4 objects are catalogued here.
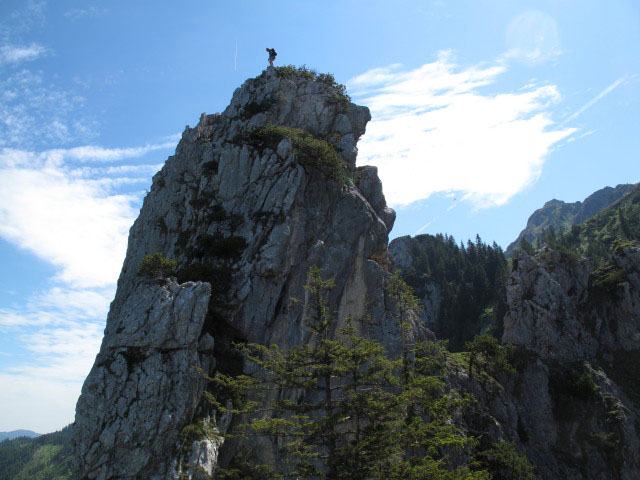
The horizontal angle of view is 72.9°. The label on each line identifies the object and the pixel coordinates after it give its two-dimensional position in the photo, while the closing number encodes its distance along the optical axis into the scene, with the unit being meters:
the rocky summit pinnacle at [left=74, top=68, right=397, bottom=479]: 23.67
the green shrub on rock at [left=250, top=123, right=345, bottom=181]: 39.97
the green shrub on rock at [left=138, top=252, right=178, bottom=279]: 28.14
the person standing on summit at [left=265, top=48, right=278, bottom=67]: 52.16
